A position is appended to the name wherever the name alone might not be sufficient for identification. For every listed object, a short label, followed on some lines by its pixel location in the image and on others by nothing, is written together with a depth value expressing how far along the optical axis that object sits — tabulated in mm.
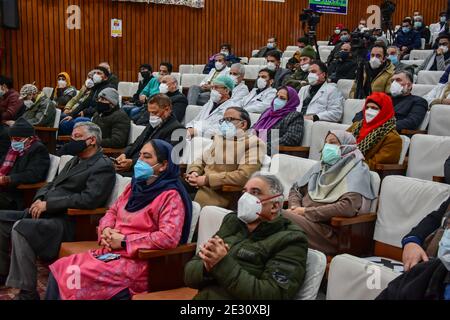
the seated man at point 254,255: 2049
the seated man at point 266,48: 10245
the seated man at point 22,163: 3973
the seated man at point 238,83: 6074
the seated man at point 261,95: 5723
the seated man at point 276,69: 6898
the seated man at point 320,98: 5102
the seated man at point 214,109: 5074
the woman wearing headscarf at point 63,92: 7629
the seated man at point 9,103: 6184
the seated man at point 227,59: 8781
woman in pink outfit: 2599
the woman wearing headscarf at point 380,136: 3691
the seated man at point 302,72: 6297
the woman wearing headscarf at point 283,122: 4488
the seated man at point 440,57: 6773
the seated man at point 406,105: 4434
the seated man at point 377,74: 5395
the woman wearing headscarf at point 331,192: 2912
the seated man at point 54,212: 3115
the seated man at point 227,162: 3494
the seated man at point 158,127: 4301
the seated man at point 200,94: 6775
